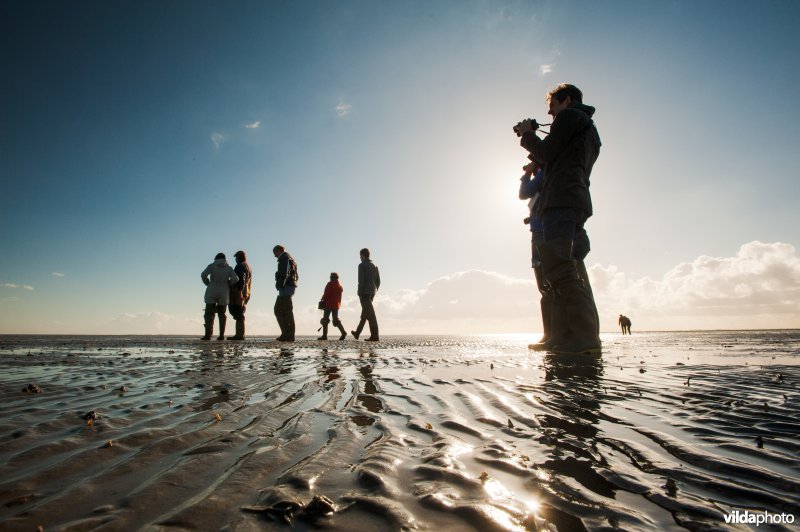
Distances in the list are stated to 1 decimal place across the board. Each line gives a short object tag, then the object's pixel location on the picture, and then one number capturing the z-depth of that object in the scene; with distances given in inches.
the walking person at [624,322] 1126.5
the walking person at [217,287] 411.8
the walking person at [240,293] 437.7
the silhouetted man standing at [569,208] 175.8
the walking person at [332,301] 473.1
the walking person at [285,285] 420.5
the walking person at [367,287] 429.4
